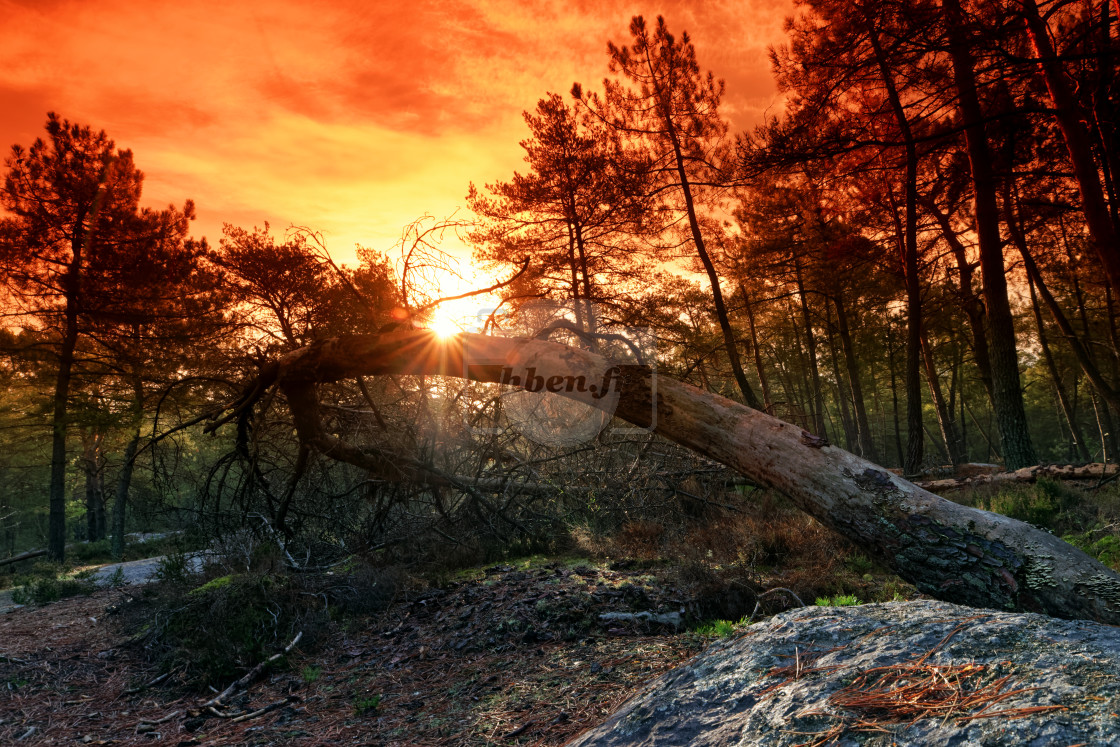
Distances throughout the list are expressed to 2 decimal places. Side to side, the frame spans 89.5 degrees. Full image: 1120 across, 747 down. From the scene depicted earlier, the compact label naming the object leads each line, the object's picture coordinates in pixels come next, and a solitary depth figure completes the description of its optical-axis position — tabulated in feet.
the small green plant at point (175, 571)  20.03
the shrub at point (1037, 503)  20.44
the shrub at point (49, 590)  26.94
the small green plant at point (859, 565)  16.81
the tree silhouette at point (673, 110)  41.14
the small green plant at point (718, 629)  10.90
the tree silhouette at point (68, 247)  45.73
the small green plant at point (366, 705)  10.88
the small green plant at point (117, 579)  29.54
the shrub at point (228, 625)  13.75
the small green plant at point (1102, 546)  14.42
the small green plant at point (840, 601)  10.85
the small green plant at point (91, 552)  56.34
